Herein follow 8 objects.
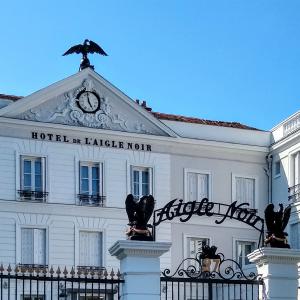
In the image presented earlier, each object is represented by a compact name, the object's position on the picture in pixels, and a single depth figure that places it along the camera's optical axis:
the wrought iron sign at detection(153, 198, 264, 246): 15.81
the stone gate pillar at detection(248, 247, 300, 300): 14.89
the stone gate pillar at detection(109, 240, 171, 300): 13.88
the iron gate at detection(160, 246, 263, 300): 14.16
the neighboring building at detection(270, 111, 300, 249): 33.25
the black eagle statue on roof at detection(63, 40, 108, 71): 33.19
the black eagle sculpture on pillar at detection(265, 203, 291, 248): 15.30
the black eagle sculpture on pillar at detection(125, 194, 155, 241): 14.27
